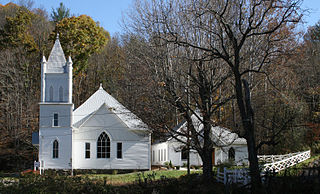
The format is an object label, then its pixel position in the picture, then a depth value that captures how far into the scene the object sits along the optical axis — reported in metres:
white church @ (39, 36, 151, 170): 33.97
